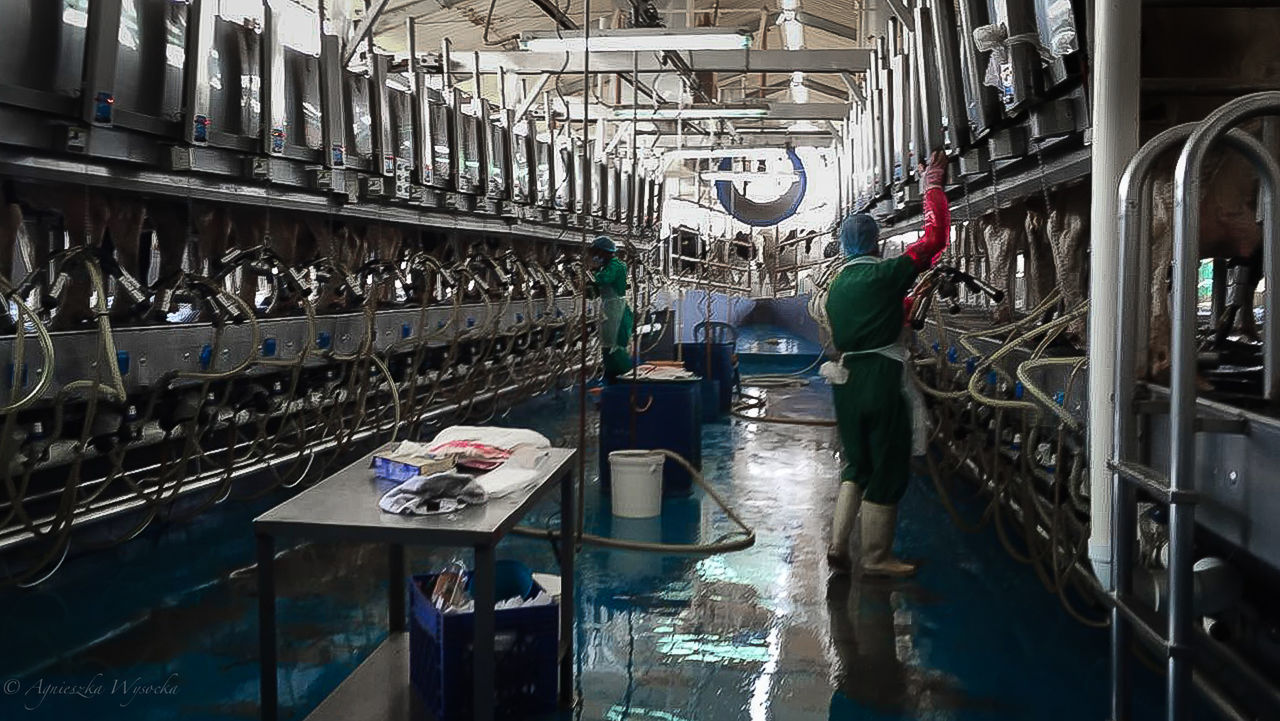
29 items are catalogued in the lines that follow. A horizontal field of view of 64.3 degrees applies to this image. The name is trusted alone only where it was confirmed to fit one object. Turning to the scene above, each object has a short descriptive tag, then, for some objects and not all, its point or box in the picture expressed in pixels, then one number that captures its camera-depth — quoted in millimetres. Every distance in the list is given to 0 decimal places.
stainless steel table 1972
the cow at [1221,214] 2688
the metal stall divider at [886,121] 6676
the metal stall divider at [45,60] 3111
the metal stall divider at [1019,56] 3184
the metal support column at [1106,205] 2039
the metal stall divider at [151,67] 3510
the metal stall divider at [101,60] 3301
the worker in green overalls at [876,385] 3934
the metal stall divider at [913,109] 5406
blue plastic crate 2439
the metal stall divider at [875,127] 7242
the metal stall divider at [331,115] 4750
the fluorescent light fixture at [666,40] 5629
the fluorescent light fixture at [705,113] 8953
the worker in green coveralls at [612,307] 7410
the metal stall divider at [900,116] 6043
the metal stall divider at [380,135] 5340
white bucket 4805
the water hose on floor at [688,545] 4262
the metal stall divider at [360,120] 5098
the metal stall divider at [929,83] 5047
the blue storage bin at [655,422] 5371
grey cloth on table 2080
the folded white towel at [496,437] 2709
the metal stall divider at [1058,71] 2891
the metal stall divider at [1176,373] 1612
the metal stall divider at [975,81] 3756
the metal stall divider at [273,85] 4223
